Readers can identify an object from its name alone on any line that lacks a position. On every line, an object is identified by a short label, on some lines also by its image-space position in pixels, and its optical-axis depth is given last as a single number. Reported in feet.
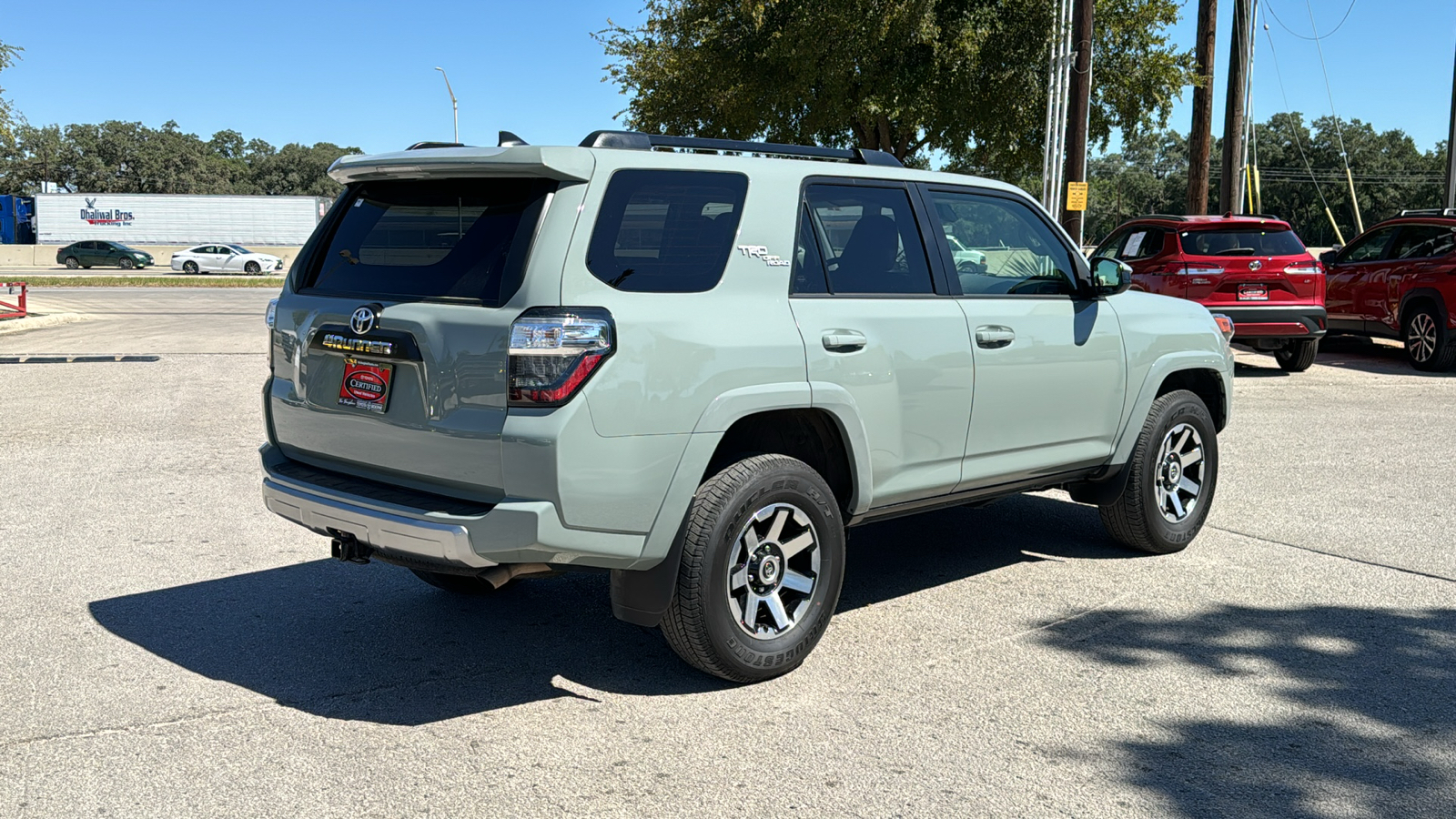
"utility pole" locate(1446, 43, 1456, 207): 73.46
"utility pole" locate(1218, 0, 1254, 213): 77.15
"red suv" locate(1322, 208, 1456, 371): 47.09
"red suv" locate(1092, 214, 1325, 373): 43.16
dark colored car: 170.50
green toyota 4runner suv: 12.51
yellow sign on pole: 64.59
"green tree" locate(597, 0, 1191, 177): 84.74
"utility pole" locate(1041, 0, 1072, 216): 66.49
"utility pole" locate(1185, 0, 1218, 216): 74.59
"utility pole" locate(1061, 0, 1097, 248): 64.08
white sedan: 160.04
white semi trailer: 212.02
